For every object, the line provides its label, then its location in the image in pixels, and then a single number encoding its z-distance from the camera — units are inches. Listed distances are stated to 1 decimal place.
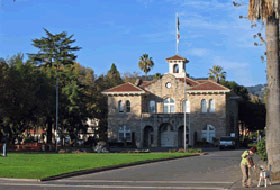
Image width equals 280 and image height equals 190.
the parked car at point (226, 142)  2706.7
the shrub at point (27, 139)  3788.1
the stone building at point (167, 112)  3193.9
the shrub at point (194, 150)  2230.1
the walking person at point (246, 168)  790.5
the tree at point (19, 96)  2435.3
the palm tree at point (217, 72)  4781.0
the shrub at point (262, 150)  1167.8
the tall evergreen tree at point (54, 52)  3895.2
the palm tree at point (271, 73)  903.1
